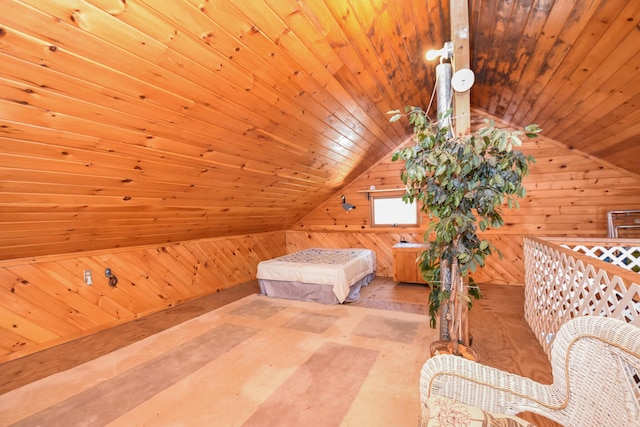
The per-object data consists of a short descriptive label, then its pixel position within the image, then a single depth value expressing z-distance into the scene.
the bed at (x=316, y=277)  3.69
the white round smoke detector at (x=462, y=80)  2.13
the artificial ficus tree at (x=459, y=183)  1.76
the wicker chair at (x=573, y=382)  0.93
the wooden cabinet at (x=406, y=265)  4.45
